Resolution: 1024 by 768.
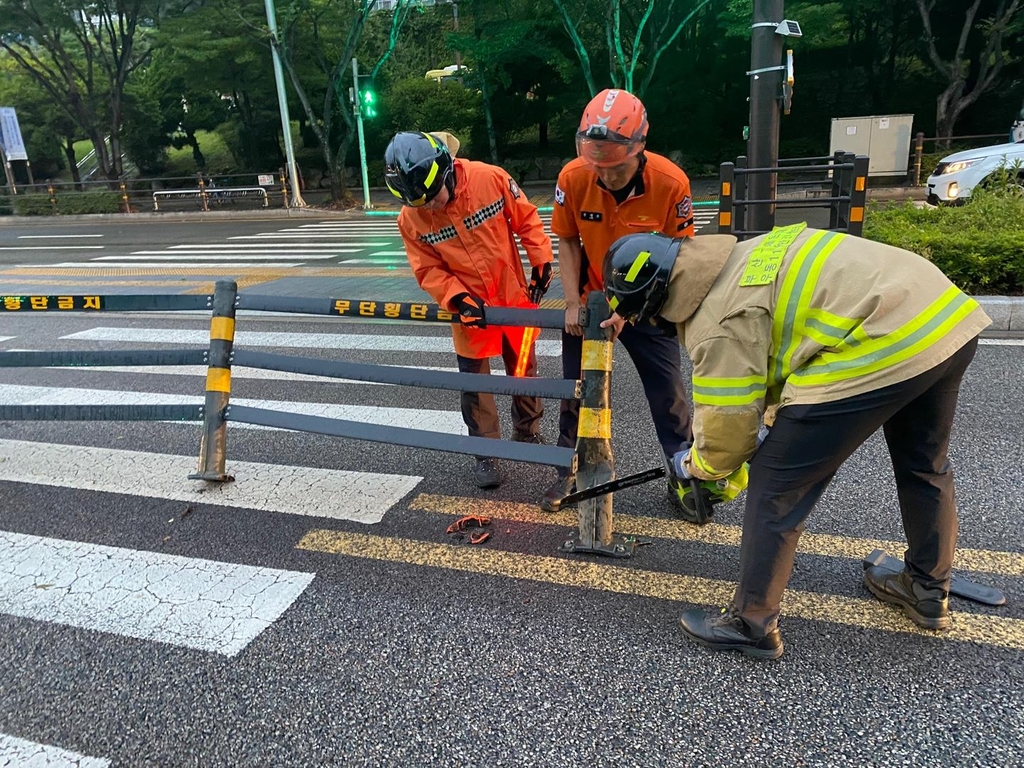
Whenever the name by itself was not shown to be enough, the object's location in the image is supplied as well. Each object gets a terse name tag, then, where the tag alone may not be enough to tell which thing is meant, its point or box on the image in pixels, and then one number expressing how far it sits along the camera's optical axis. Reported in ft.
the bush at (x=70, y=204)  85.92
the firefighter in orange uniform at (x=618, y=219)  9.77
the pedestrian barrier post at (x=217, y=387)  13.14
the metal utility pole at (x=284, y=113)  66.74
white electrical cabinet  60.59
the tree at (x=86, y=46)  78.07
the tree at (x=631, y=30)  64.39
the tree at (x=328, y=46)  68.74
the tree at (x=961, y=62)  63.41
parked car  39.37
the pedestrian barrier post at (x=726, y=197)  25.94
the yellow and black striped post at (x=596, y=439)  10.36
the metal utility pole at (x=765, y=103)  24.72
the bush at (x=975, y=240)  20.53
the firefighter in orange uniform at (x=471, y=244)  11.36
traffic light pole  69.26
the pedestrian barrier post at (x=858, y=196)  23.99
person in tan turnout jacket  6.77
